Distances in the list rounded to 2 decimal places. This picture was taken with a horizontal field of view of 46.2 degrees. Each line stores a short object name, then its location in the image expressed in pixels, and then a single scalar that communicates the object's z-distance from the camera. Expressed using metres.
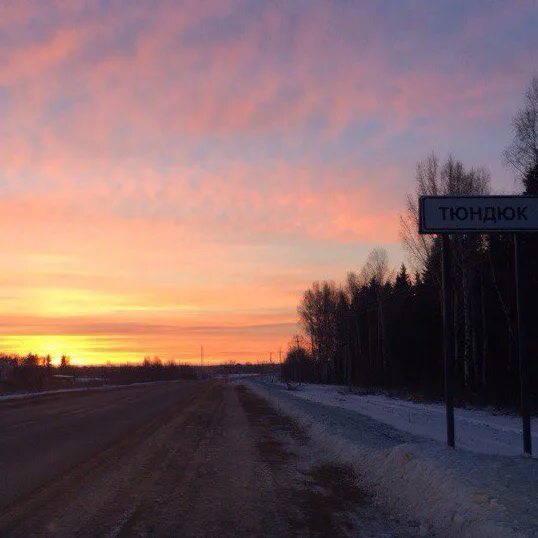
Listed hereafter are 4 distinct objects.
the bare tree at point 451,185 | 40.38
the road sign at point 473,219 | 10.76
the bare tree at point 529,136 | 30.14
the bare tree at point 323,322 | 96.31
